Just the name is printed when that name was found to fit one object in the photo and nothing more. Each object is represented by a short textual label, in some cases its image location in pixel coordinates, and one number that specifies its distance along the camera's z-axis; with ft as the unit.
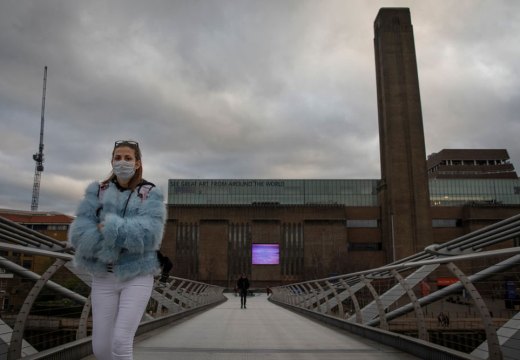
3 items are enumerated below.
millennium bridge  13.74
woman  9.00
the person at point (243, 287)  62.12
